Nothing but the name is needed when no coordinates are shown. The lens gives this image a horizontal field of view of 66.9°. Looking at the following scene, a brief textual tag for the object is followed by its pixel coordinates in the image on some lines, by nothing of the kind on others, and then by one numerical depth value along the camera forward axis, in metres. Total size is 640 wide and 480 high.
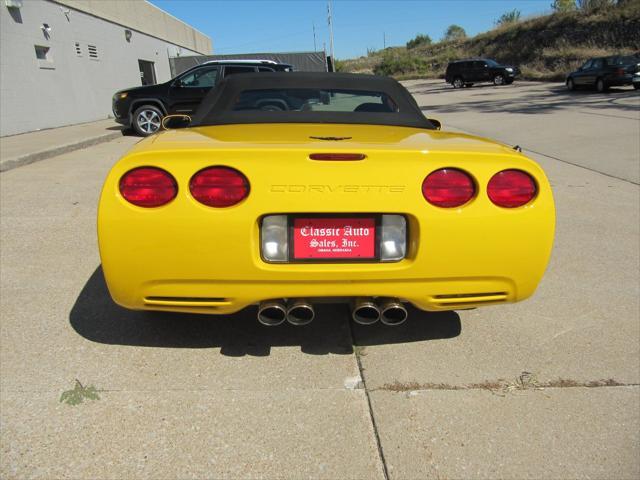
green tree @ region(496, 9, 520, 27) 56.49
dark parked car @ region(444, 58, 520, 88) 30.97
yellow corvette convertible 1.96
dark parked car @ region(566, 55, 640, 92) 20.17
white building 11.90
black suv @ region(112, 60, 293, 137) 11.49
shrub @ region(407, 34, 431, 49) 97.56
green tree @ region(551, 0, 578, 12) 45.12
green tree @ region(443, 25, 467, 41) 100.62
